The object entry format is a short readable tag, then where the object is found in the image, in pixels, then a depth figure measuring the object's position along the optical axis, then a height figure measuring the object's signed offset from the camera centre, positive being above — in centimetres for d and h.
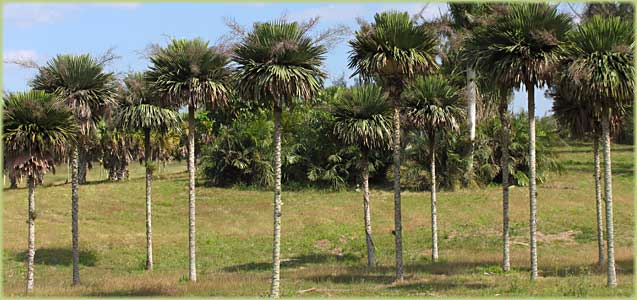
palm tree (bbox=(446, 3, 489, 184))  4441 +871
